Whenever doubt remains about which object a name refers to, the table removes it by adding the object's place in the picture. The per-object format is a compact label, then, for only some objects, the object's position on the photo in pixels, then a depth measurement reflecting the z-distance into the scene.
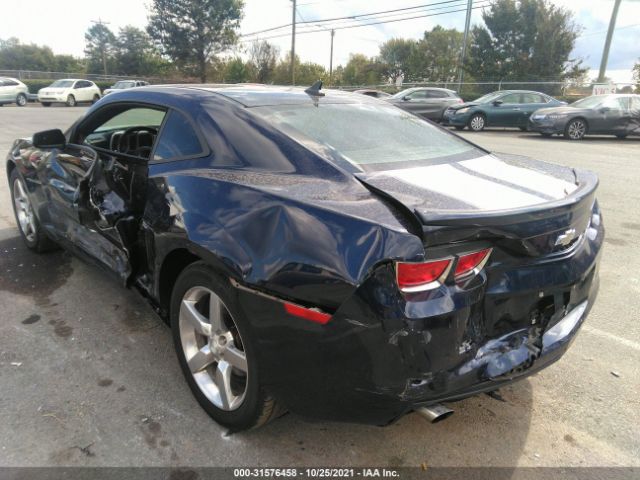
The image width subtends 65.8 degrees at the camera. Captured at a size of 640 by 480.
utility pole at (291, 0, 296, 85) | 37.69
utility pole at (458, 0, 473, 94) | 29.88
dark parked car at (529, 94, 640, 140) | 14.02
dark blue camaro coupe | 1.71
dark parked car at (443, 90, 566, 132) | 16.55
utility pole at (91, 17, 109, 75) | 57.06
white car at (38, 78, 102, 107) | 28.25
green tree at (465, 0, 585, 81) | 37.09
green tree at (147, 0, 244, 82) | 49.19
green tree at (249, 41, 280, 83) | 49.00
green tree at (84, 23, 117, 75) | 59.78
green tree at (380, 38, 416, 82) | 73.88
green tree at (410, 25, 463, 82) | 66.94
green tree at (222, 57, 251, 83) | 47.09
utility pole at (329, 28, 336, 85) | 64.57
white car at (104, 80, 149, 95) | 27.88
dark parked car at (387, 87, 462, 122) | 18.45
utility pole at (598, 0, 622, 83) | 23.80
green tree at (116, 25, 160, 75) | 55.97
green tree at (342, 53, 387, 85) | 66.94
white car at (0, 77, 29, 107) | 27.44
